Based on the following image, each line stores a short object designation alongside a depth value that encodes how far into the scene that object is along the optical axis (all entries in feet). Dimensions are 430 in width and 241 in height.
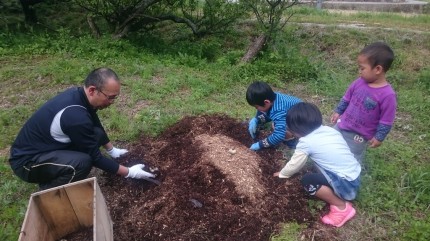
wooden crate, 8.32
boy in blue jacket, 12.19
